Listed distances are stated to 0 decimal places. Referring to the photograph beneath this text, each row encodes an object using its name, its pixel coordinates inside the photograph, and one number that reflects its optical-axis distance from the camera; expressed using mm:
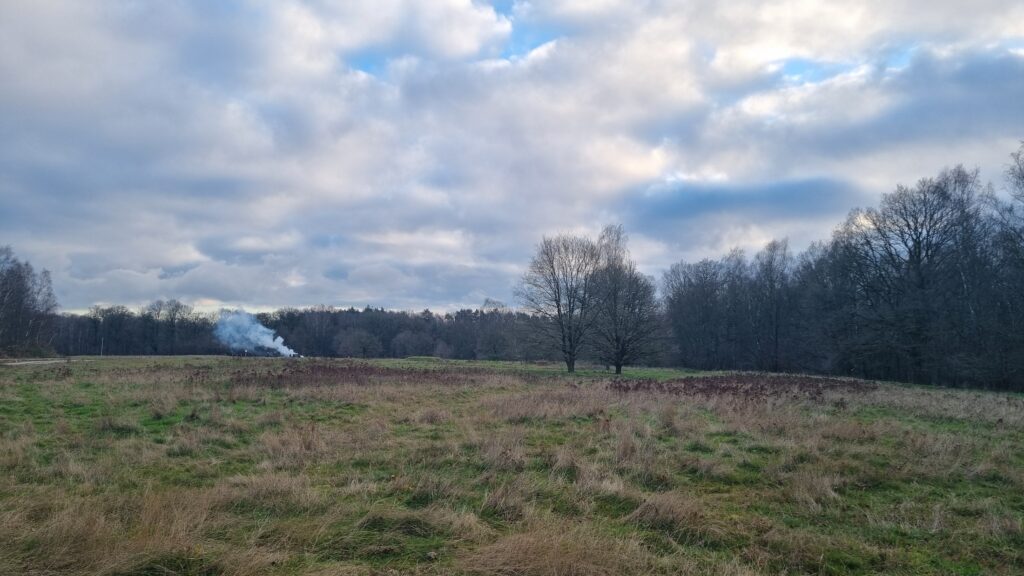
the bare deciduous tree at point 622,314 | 42000
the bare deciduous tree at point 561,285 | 44562
